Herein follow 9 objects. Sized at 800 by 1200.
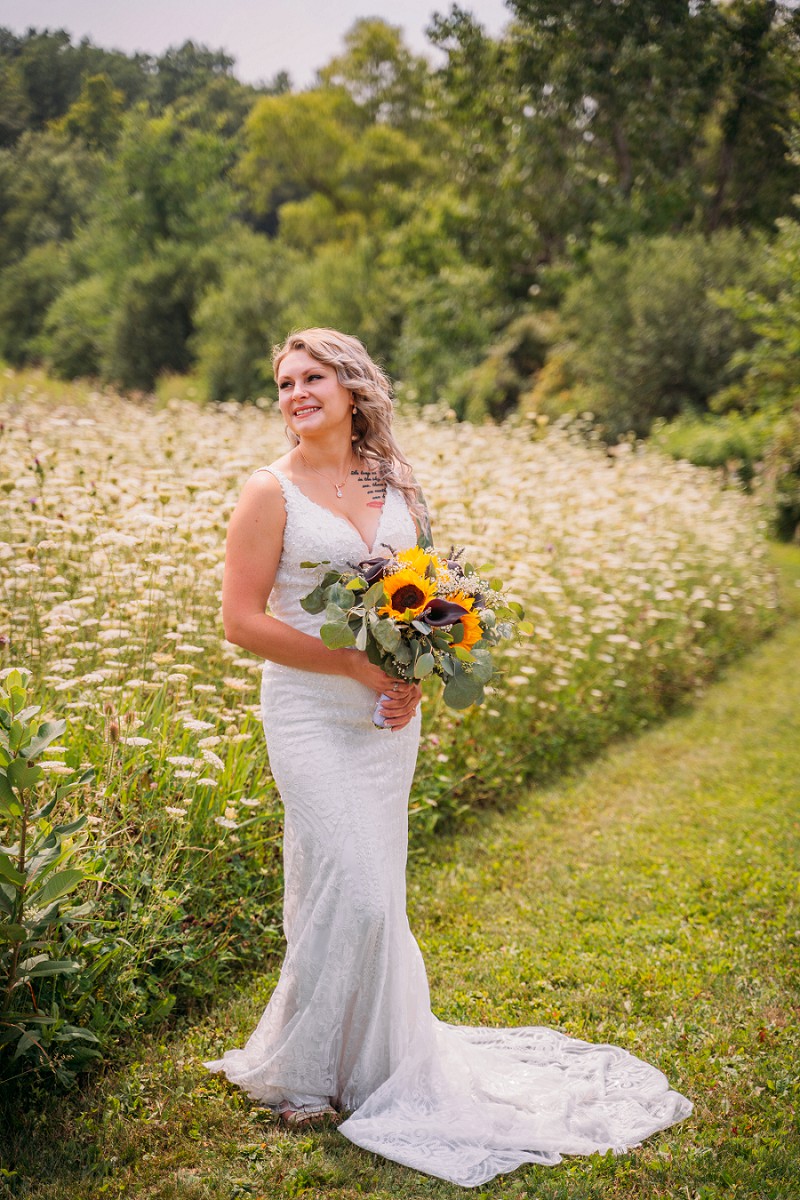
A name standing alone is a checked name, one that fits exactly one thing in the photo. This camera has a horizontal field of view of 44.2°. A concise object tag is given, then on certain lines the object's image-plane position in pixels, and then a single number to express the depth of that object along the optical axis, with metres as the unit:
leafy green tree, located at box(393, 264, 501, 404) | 23.48
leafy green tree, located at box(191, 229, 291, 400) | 27.06
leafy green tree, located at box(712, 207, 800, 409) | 13.45
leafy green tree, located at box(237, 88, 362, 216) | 35.03
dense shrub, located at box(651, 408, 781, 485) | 14.83
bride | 2.90
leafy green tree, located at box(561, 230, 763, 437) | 18.31
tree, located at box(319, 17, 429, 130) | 37.06
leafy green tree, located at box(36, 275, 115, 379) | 15.02
